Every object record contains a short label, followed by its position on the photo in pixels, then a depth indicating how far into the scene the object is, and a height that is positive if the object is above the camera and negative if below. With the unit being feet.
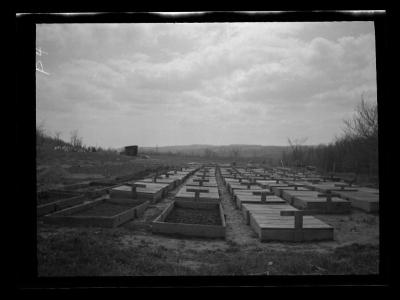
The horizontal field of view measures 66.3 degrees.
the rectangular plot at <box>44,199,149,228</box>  27.50 -6.06
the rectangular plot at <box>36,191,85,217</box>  31.59 -5.51
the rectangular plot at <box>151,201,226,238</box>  25.41 -6.54
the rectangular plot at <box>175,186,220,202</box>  37.70 -5.55
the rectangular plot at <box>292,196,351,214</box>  37.86 -6.65
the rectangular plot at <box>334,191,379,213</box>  37.86 -6.21
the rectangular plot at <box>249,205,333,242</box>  25.12 -6.49
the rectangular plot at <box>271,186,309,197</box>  49.28 -5.88
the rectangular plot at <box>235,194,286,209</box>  37.07 -5.77
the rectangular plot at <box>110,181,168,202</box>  40.57 -5.25
